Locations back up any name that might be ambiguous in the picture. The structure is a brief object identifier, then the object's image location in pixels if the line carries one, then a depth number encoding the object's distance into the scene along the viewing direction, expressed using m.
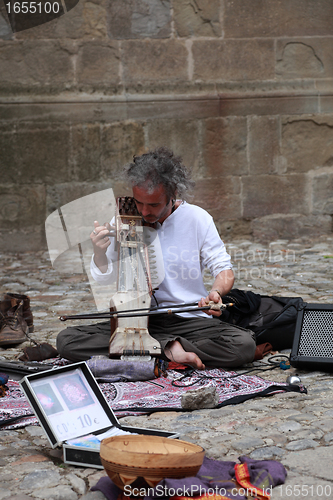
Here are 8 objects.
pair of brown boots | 8.48
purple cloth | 3.82
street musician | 7.07
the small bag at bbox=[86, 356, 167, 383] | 6.67
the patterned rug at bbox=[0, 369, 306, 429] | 5.75
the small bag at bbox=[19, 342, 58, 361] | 7.63
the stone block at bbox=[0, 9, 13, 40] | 15.05
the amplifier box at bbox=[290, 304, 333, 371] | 6.70
